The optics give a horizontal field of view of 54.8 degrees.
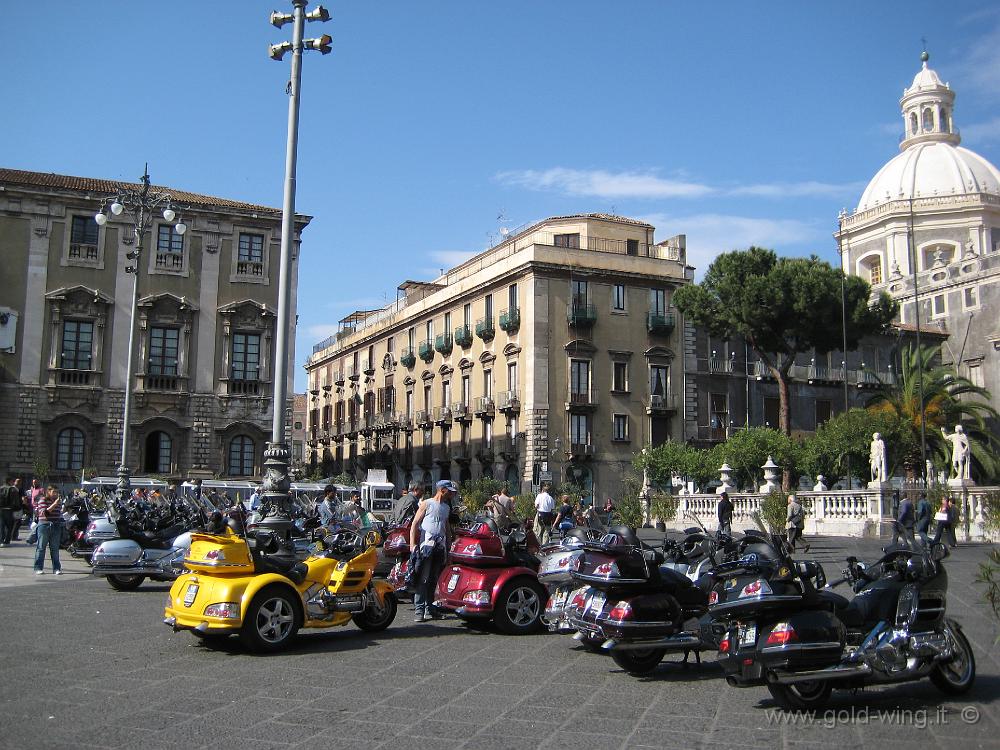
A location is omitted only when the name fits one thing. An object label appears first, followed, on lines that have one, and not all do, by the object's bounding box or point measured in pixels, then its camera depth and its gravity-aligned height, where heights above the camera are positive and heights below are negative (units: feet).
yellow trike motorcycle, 28.99 -3.31
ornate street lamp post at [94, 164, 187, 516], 77.30 +21.28
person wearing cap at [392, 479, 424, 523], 53.98 -1.07
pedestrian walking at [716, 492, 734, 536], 85.01 -1.57
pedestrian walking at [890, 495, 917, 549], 74.28 -1.47
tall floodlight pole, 49.75 +15.21
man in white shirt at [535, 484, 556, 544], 68.80 -1.83
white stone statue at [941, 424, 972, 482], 93.13 +4.23
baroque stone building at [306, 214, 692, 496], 146.92 +20.72
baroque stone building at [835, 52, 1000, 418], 193.36 +61.67
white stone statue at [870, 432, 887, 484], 97.55 +3.73
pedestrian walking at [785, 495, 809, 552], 74.52 -2.16
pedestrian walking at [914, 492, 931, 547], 71.26 -1.69
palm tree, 144.36 +13.37
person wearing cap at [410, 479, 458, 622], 36.45 -2.43
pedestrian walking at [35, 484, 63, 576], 53.57 -2.84
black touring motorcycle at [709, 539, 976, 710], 21.26 -3.08
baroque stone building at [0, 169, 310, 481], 113.19 +17.84
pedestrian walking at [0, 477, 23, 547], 70.85 -1.87
